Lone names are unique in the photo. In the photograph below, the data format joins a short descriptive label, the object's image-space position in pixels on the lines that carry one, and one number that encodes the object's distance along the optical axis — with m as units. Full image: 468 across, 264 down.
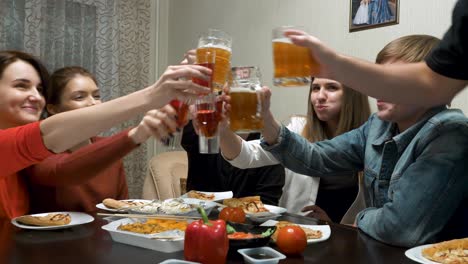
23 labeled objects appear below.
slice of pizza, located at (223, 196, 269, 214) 1.57
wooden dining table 1.07
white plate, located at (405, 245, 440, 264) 1.03
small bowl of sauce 0.99
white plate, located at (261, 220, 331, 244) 1.23
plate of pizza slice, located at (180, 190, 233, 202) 1.81
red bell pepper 0.99
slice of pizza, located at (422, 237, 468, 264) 1.02
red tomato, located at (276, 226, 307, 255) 1.10
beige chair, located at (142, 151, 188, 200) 3.02
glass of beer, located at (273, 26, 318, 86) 1.18
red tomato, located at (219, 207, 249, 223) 1.38
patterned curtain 3.36
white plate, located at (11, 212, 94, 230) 1.35
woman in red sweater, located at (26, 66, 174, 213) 1.54
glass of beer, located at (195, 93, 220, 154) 1.33
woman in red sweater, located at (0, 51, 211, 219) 1.24
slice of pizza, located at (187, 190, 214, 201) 1.81
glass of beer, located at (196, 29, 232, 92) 1.26
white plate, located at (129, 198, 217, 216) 1.54
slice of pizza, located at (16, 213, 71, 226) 1.37
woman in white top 2.25
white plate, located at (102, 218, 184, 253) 1.12
